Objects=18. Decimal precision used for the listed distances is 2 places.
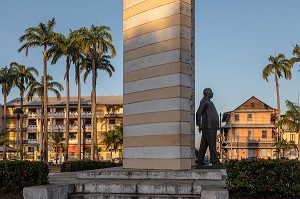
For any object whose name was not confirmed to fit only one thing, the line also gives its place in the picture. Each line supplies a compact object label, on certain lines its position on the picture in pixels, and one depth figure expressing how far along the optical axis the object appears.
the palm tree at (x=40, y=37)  52.03
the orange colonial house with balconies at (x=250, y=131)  72.19
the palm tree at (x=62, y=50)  52.03
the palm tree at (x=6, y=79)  69.09
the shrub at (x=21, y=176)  10.58
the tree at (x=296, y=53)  59.45
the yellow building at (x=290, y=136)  74.12
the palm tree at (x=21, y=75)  69.19
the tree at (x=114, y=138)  75.44
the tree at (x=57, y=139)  78.81
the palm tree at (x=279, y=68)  61.12
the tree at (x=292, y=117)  59.68
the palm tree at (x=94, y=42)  52.31
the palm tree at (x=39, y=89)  66.31
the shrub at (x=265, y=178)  9.06
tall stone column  12.85
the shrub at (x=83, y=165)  22.06
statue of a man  15.05
